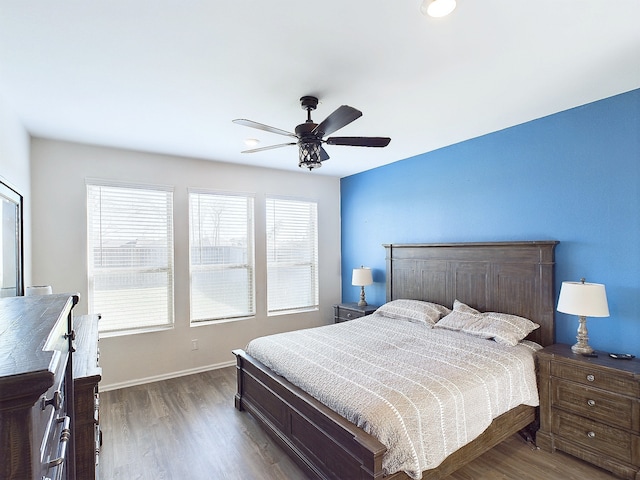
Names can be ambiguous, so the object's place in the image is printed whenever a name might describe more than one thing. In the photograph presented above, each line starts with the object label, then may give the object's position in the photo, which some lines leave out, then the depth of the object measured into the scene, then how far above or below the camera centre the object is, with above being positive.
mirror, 2.22 +0.01
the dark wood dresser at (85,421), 1.56 -0.82
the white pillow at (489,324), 2.87 -0.77
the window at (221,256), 4.27 -0.18
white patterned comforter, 1.86 -0.92
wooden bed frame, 1.97 -1.03
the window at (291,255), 4.87 -0.21
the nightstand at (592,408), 2.23 -1.20
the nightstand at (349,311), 4.54 -0.96
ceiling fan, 2.27 +0.73
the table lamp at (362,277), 4.66 -0.50
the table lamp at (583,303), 2.45 -0.48
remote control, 2.46 -0.87
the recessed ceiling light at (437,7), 1.51 +1.05
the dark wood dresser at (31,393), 0.54 -0.24
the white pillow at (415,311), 3.59 -0.78
